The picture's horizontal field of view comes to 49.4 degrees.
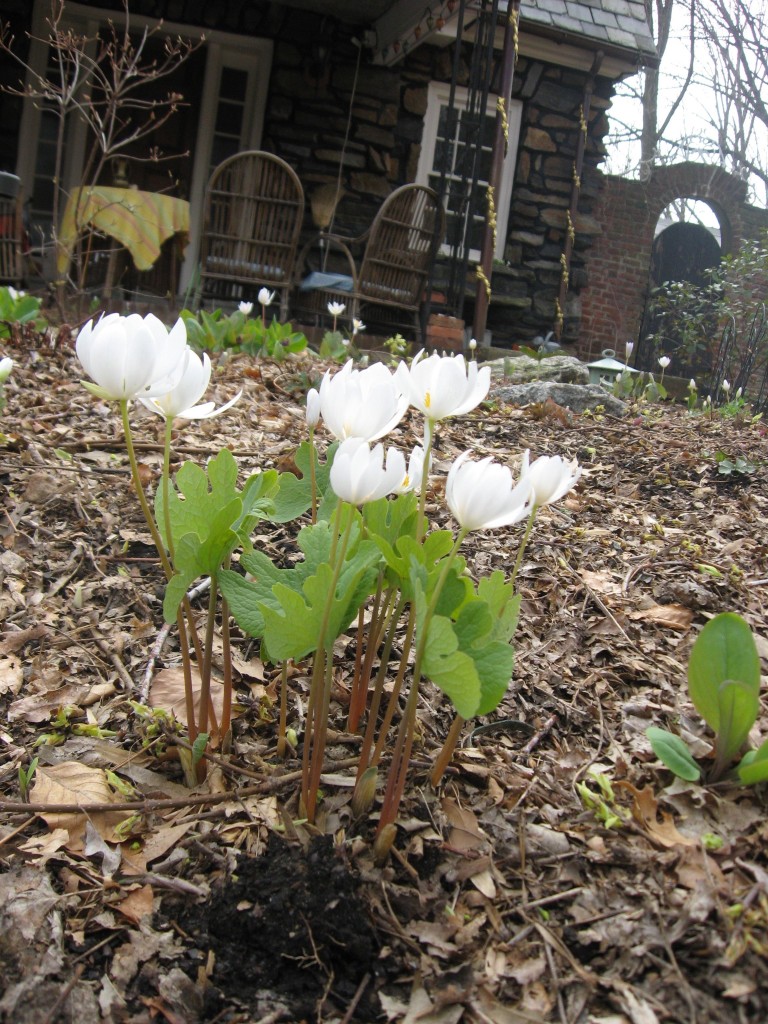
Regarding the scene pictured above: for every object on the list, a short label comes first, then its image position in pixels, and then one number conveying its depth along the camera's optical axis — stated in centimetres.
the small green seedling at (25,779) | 120
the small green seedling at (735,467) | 283
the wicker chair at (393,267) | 595
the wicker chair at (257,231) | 568
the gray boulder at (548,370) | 455
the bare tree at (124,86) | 758
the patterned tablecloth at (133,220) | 566
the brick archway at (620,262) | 902
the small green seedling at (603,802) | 113
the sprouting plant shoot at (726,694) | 105
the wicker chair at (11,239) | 545
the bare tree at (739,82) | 1405
